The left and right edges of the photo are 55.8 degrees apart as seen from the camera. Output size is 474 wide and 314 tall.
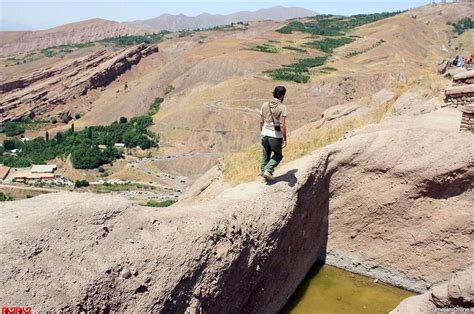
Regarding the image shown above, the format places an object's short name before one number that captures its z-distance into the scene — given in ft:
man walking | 30.89
